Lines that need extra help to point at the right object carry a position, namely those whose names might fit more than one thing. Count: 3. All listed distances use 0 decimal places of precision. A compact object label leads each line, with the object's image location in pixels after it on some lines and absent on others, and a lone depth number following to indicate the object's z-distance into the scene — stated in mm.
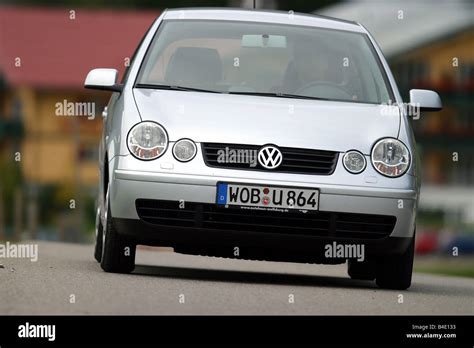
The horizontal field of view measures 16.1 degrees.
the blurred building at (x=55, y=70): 72312
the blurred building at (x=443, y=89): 78438
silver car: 10055
